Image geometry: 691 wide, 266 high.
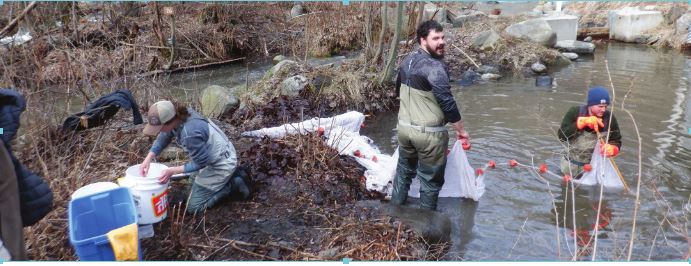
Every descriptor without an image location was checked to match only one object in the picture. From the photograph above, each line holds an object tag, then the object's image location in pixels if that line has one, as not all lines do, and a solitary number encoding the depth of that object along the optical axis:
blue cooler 3.36
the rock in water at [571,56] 14.02
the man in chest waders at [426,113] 4.20
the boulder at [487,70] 12.06
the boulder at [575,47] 14.69
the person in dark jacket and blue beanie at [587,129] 4.87
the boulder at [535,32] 14.15
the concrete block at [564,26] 15.55
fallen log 12.38
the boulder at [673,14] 15.60
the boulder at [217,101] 7.56
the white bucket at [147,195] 3.92
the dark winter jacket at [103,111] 4.75
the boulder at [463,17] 17.19
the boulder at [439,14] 15.65
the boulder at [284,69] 9.34
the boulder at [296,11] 16.23
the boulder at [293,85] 8.45
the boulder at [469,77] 11.34
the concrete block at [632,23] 16.34
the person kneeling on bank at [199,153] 4.08
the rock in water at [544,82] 10.95
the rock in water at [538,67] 12.30
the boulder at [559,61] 13.23
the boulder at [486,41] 13.43
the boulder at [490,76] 11.72
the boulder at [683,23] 15.12
